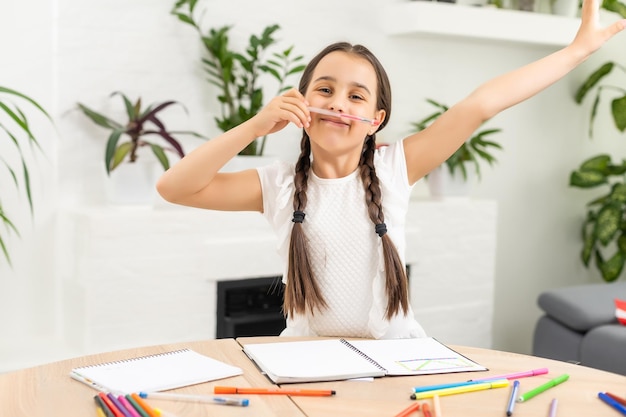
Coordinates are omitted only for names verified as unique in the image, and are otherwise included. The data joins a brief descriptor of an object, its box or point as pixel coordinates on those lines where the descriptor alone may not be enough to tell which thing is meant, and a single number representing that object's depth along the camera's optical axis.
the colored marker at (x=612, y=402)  1.09
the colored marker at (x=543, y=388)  1.11
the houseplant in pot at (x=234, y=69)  2.83
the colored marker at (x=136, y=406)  0.98
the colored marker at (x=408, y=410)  1.02
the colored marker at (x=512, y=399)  1.05
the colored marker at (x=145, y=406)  0.98
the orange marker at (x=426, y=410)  1.02
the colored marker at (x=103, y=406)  0.99
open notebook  1.17
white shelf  3.20
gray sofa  2.64
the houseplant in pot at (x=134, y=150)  2.60
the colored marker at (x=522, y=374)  1.20
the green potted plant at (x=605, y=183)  3.61
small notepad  1.11
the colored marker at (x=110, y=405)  0.98
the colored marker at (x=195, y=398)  1.06
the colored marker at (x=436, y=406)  1.02
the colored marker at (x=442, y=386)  1.11
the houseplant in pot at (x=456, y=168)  3.28
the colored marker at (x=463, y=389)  1.10
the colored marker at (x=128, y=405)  0.98
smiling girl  1.54
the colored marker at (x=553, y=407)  1.05
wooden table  1.04
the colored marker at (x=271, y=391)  1.10
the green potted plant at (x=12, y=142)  2.63
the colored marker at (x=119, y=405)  0.98
